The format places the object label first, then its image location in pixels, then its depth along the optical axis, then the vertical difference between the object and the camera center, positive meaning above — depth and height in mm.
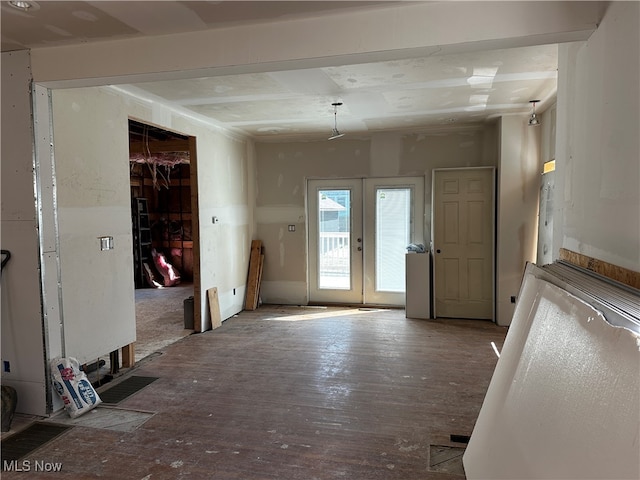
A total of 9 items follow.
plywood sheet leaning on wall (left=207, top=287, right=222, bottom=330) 5082 -1196
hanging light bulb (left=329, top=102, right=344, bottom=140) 4289 +1160
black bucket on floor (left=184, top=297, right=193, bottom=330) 5019 -1232
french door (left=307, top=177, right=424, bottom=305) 5906 -351
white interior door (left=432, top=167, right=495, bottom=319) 5266 -393
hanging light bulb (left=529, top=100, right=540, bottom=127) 4309 +1020
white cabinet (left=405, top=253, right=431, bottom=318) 5414 -1015
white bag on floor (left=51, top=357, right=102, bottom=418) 2847 -1224
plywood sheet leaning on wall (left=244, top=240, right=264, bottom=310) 6164 -982
